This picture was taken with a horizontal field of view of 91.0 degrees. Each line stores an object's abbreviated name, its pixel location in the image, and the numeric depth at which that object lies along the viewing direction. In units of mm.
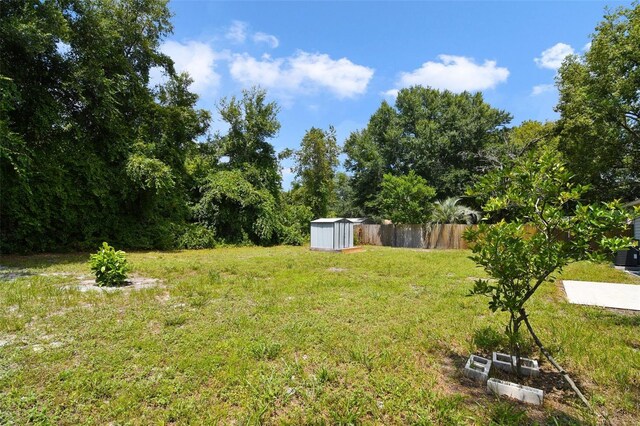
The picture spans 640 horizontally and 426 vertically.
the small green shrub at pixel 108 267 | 5395
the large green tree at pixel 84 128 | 8469
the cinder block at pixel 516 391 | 2238
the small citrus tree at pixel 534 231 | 2209
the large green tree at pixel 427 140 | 20578
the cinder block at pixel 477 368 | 2555
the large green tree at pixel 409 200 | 16625
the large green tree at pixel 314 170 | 21469
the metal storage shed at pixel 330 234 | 13148
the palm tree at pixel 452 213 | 15867
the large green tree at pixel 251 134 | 16922
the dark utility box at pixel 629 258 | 9234
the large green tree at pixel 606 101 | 10914
